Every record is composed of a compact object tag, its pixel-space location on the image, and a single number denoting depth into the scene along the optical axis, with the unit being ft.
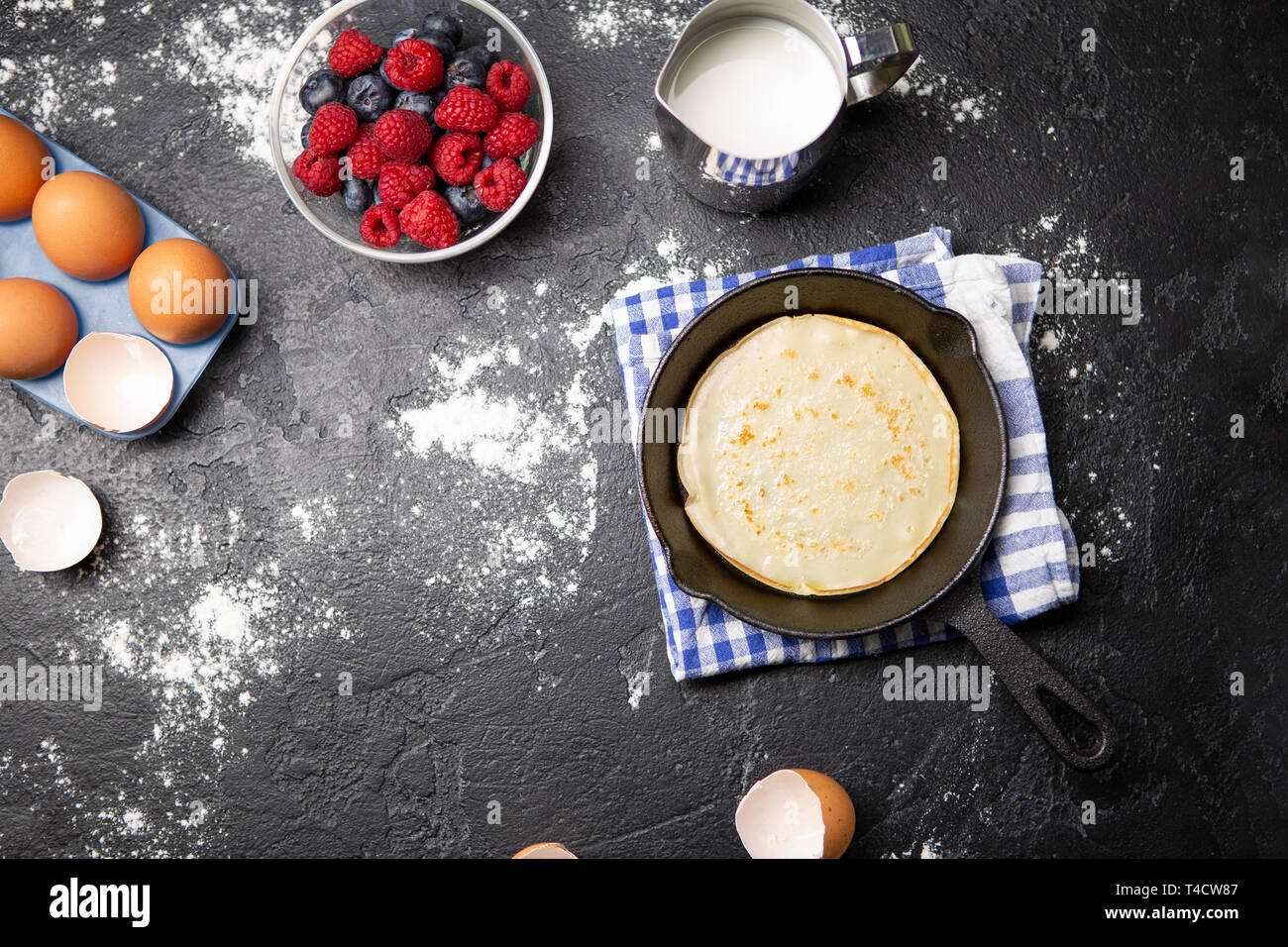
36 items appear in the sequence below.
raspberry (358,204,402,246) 1.97
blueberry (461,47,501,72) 2.00
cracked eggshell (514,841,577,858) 1.95
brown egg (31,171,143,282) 1.97
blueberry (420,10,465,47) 2.00
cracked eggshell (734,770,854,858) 1.92
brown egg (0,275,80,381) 1.96
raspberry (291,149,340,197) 1.96
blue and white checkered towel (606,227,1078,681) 1.98
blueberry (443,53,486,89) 1.97
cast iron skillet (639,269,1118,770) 1.86
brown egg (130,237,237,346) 1.98
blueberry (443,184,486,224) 1.98
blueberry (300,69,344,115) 1.97
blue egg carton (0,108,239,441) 2.04
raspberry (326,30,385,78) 1.97
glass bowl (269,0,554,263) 2.00
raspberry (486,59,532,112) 1.97
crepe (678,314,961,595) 1.93
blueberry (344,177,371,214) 1.99
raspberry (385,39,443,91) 1.95
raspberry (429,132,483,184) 1.95
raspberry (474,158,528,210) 1.97
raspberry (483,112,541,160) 1.97
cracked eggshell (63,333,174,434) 2.00
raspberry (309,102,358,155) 1.94
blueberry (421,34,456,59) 1.99
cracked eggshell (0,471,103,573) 2.04
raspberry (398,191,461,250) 1.95
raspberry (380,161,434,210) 1.95
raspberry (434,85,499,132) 1.94
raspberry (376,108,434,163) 1.91
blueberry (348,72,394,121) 1.96
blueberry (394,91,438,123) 1.96
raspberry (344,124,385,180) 1.94
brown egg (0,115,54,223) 2.00
